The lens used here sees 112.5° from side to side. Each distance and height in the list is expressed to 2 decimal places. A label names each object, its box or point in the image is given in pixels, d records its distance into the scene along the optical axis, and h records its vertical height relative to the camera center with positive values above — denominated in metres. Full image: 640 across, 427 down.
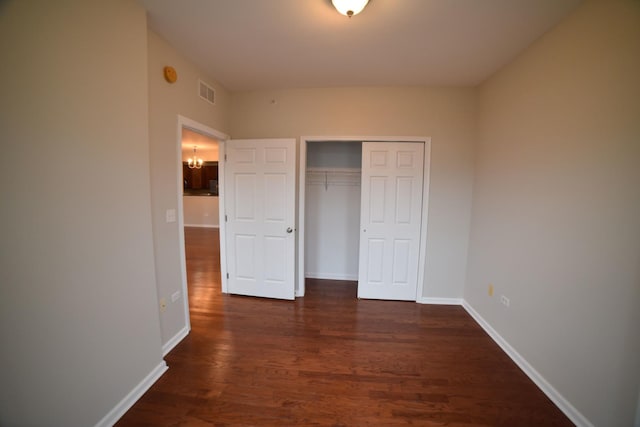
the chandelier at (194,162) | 6.97 +0.96
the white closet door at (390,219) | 2.66 -0.30
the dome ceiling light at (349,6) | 1.34 +1.20
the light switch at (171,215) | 1.85 -0.21
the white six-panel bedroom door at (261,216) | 2.62 -0.29
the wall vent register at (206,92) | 2.20 +1.07
